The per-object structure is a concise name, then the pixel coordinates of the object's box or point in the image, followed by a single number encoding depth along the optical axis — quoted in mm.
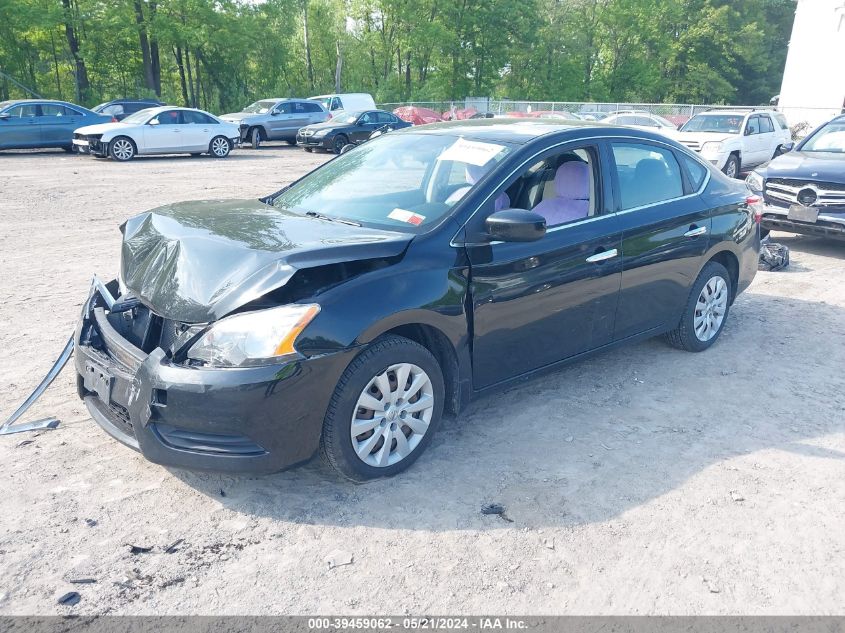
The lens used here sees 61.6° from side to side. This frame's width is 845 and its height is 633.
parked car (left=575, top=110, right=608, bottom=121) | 28269
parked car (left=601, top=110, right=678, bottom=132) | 22375
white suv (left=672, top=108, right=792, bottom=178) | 16473
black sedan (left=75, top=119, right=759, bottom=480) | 3166
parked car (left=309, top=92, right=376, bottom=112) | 30031
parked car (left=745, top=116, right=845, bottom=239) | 8578
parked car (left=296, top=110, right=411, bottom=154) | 23969
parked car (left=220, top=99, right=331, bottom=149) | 25375
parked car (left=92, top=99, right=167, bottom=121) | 24672
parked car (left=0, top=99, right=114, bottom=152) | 19859
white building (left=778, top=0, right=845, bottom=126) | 37812
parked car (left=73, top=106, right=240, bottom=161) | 19109
